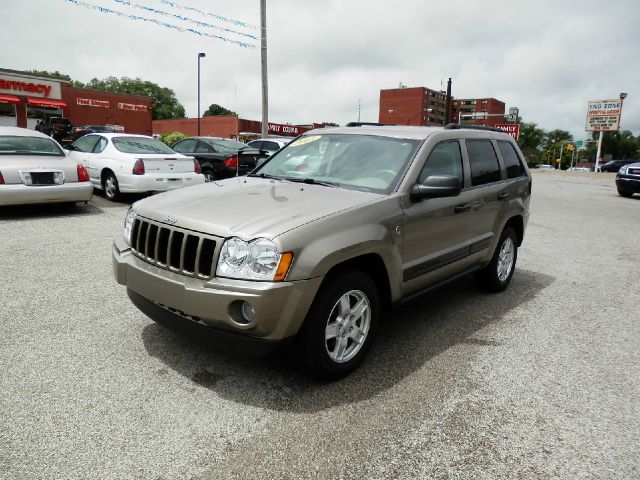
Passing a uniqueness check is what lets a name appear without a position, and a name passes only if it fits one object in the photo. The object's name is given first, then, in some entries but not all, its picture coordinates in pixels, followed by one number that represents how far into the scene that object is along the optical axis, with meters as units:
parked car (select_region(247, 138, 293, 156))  14.12
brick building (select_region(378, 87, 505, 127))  113.62
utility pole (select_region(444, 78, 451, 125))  28.44
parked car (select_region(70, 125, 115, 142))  29.77
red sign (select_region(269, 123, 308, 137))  56.36
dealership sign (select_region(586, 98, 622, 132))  69.00
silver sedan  7.93
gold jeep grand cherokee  2.76
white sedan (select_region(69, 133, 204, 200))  9.87
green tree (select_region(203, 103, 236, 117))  124.25
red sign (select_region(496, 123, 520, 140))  44.38
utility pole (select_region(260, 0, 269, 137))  17.20
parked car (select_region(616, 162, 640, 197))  17.78
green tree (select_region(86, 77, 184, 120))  102.19
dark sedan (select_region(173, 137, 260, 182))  12.73
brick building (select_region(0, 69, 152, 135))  37.03
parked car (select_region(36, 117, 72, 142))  29.46
